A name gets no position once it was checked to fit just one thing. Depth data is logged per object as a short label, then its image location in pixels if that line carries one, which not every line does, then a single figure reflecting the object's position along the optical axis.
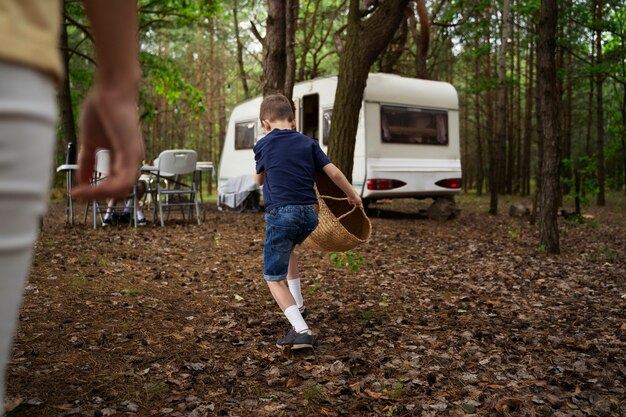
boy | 3.92
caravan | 12.03
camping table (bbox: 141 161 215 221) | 9.68
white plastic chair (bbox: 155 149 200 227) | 9.76
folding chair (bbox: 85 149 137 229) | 8.27
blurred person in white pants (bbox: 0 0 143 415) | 0.73
